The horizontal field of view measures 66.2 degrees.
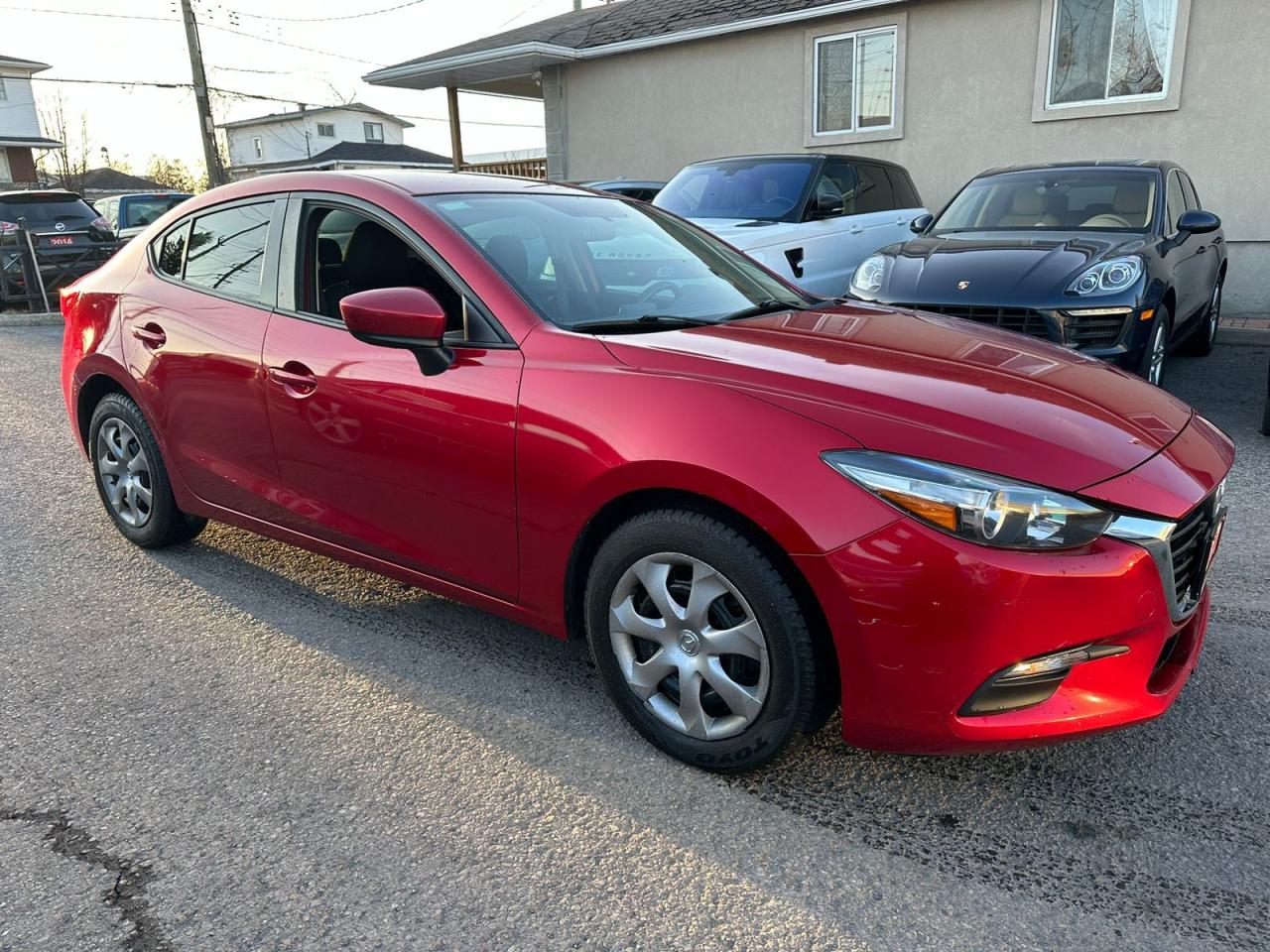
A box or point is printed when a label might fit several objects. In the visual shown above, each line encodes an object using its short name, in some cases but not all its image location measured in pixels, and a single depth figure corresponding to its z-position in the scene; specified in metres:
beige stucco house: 10.38
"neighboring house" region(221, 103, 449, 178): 56.88
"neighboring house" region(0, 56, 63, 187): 42.53
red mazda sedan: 2.20
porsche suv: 5.57
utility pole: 22.81
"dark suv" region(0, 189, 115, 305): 13.79
